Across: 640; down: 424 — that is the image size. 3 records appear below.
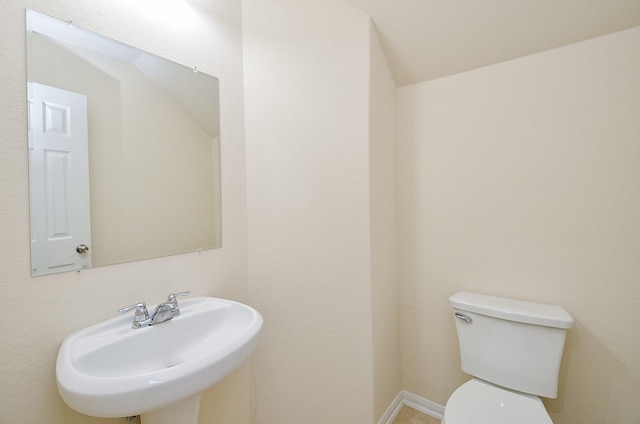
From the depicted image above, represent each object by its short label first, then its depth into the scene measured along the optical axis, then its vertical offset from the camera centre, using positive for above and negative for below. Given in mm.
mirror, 812 +237
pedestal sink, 618 -418
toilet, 1034 -673
